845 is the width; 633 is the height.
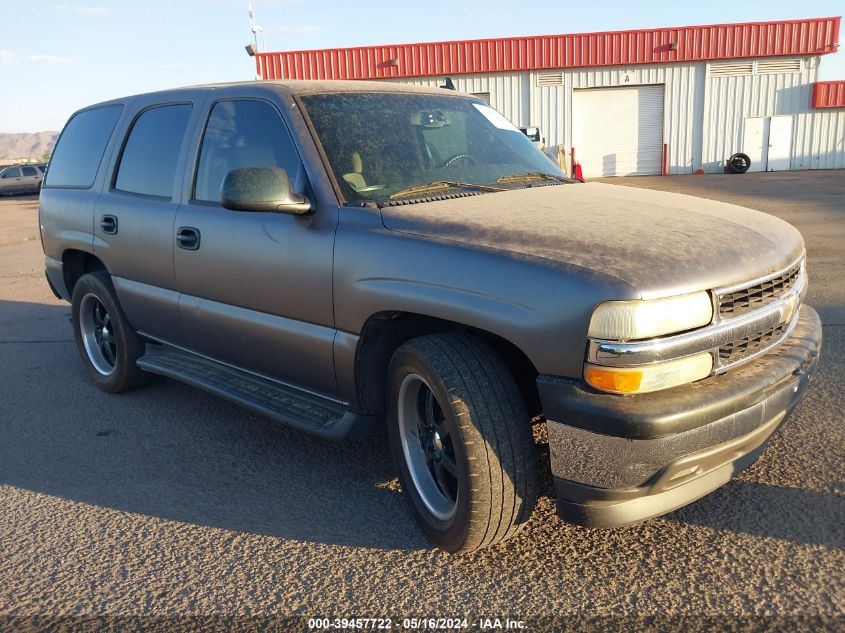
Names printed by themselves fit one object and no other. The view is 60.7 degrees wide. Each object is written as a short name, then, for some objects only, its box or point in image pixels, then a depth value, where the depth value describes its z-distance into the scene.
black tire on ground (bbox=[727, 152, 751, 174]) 27.20
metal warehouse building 27.02
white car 32.53
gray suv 2.26
